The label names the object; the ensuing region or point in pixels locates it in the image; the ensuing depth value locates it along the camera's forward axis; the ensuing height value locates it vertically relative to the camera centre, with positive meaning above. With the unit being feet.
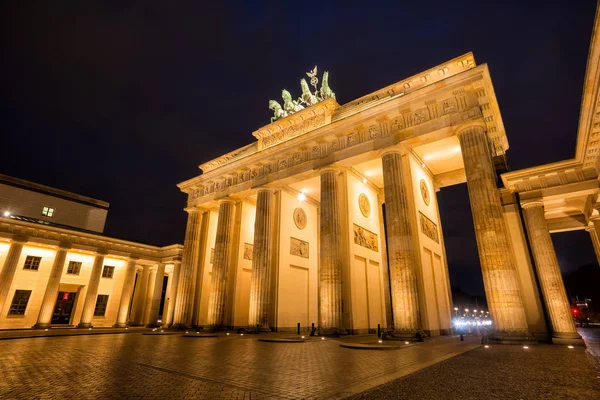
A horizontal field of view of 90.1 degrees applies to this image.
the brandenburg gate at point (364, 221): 44.04 +17.31
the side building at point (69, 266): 94.27 +13.65
